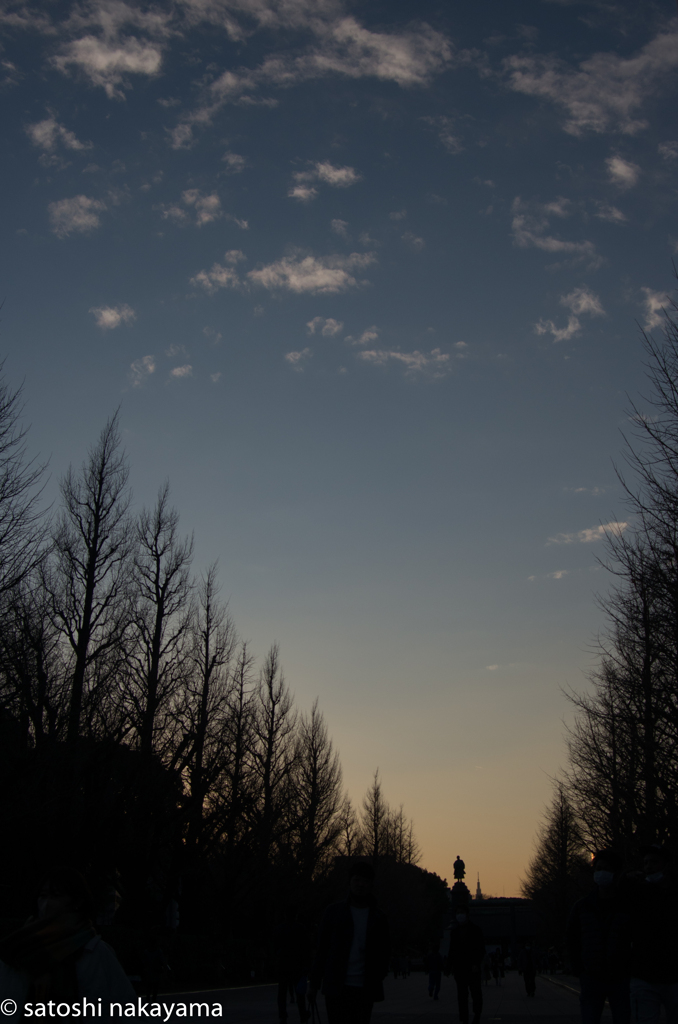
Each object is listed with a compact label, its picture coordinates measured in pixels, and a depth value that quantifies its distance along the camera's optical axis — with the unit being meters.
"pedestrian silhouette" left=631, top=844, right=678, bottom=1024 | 5.43
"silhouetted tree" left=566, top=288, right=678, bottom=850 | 14.67
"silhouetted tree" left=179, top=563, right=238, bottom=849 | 23.97
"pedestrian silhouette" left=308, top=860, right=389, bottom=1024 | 5.36
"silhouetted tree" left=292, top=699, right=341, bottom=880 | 36.53
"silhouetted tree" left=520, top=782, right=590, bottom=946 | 45.72
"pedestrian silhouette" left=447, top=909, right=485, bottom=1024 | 10.74
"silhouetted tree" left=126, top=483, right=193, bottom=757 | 23.81
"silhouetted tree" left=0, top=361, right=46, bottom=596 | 14.49
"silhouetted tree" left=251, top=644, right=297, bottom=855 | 30.54
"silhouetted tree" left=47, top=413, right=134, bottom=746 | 21.23
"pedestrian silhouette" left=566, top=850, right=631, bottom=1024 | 5.75
